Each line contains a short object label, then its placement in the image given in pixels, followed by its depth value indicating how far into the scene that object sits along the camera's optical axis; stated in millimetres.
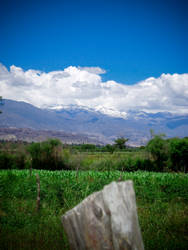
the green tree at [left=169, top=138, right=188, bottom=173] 44094
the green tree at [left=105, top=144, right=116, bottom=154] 84044
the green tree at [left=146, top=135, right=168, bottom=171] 45500
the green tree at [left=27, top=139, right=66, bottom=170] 44875
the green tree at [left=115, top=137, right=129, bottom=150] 103688
